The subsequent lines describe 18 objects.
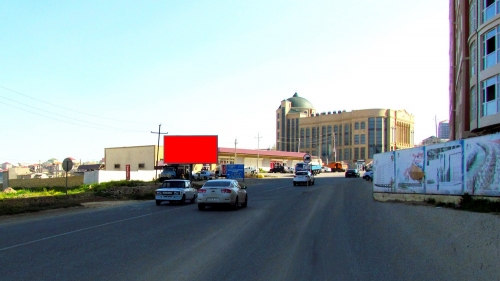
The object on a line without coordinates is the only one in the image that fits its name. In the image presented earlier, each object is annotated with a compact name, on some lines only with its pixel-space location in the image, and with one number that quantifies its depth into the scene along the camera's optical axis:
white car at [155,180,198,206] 25.23
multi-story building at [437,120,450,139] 102.64
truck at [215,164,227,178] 64.57
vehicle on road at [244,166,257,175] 82.12
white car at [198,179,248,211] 20.78
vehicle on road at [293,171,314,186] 48.80
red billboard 56.72
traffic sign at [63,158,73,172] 26.31
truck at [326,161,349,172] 110.98
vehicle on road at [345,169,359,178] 76.05
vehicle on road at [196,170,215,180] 68.25
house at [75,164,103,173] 123.65
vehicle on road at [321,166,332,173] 107.59
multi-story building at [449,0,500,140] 31.02
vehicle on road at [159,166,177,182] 58.73
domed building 123.17
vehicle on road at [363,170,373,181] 61.46
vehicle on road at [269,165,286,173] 101.50
